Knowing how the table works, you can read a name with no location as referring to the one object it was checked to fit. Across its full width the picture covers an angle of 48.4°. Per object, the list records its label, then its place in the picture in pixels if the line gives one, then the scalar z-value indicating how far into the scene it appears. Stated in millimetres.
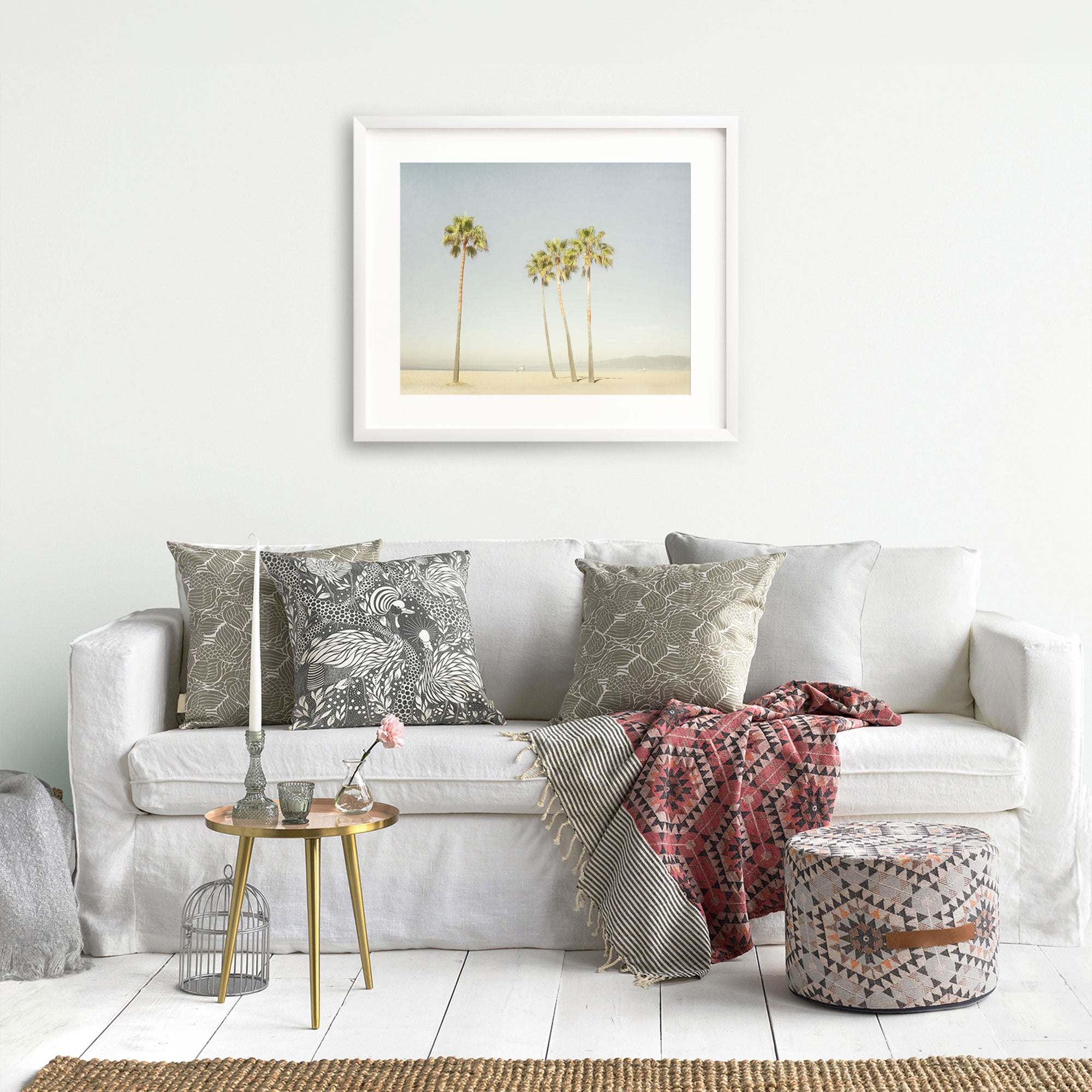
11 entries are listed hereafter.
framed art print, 3598
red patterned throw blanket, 2504
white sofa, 2600
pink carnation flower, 2260
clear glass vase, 2291
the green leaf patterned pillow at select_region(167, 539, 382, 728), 2859
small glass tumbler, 2201
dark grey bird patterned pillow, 2775
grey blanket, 2479
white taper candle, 2195
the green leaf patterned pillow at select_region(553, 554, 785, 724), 2805
